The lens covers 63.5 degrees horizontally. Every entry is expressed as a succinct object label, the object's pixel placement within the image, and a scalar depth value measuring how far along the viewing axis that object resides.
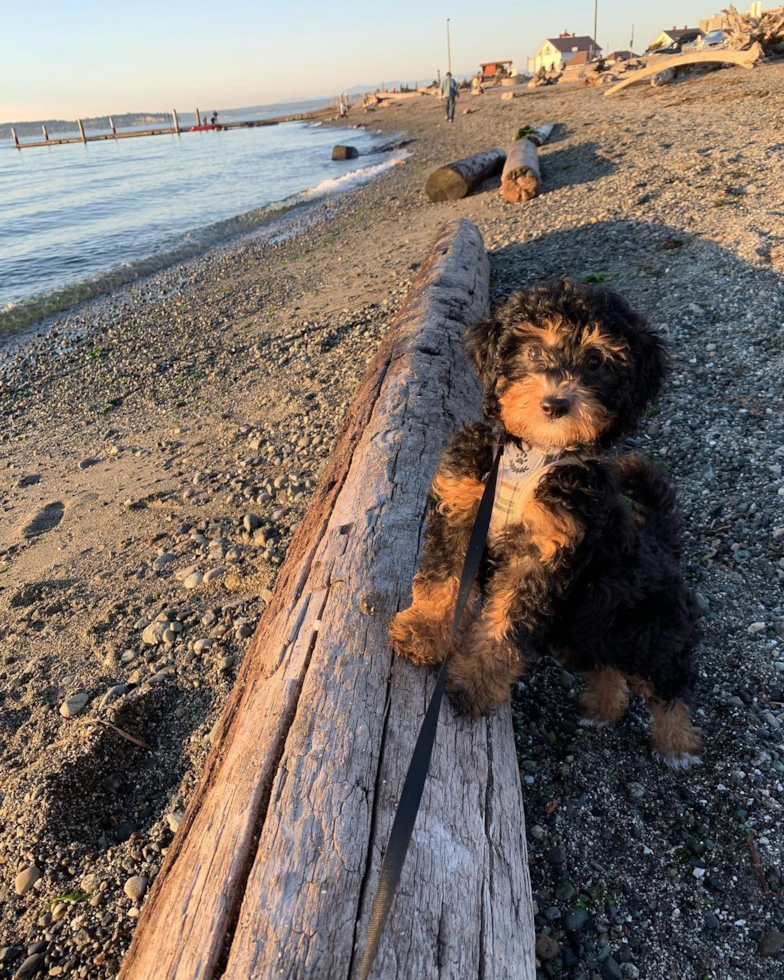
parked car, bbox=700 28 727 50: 51.12
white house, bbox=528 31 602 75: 109.62
